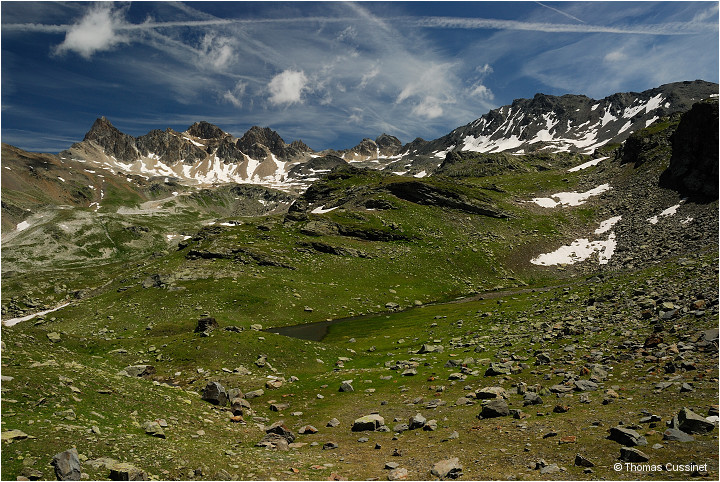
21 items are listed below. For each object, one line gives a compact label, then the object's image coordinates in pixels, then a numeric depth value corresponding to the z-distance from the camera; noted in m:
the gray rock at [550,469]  12.51
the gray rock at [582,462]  12.48
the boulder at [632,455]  12.16
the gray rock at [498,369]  25.30
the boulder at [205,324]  44.71
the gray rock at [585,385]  19.87
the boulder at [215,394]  24.08
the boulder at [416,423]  19.02
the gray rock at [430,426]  18.41
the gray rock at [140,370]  30.12
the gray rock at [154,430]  16.62
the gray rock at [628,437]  13.26
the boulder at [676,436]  12.84
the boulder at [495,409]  18.55
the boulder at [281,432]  19.09
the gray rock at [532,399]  19.25
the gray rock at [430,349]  37.56
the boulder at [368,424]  19.86
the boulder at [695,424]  13.27
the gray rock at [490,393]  21.25
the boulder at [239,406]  23.17
